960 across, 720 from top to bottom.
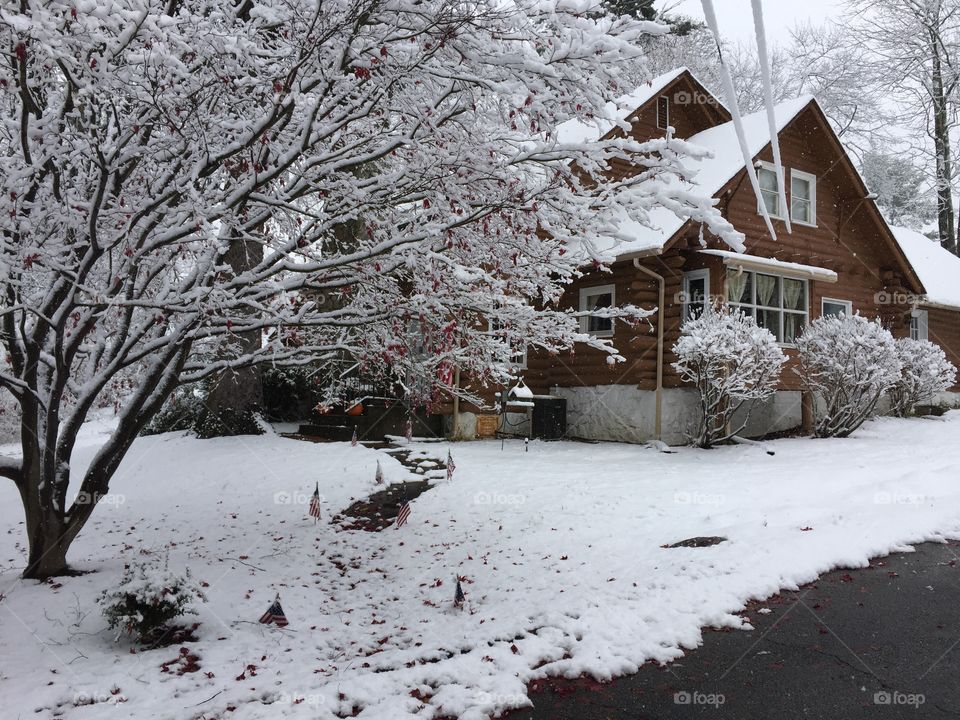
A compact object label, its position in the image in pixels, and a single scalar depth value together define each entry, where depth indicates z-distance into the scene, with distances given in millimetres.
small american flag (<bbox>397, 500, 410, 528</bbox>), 8086
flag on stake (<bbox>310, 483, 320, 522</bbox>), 8438
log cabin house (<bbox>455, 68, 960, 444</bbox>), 14055
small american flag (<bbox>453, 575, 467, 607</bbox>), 5727
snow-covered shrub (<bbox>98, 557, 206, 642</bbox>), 4953
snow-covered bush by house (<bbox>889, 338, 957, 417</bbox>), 15023
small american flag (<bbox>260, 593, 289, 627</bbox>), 5242
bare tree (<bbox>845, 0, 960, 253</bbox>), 25234
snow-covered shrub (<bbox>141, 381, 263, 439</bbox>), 13594
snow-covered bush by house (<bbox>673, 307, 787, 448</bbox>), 12203
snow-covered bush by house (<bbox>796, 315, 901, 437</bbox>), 13203
